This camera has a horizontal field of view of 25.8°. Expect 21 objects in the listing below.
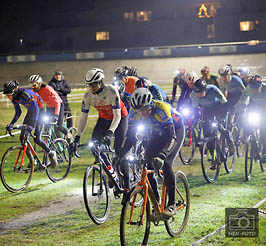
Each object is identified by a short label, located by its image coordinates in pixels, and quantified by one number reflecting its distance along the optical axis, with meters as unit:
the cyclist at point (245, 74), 11.89
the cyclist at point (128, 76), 10.94
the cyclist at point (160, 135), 6.84
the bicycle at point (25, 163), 9.98
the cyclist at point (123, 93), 10.96
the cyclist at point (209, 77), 12.49
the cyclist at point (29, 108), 10.24
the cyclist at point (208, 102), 10.68
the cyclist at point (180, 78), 15.62
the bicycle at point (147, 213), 6.42
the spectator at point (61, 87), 15.41
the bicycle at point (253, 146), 10.73
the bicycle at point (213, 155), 10.62
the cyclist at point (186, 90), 12.22
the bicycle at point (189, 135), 12.40
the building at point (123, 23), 55.78
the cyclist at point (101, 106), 8.32
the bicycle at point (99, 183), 8.00
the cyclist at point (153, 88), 10.24
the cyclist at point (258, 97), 11.46
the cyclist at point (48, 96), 11.27
